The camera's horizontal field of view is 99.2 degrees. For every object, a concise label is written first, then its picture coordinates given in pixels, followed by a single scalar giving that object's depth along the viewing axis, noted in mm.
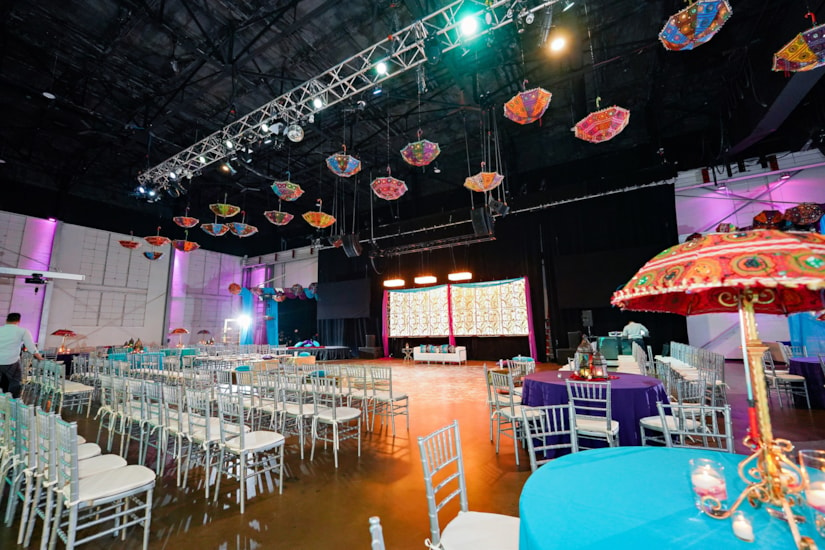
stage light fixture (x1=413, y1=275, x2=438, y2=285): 12961
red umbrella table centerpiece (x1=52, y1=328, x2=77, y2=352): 9852
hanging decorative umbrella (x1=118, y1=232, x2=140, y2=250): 10734
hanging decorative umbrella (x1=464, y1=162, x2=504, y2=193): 7438
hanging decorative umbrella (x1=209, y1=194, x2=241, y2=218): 8344
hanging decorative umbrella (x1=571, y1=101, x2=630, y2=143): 5504
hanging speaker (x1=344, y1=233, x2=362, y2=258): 11703
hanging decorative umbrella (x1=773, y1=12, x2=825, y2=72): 3723
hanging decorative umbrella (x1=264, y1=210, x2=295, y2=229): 8781
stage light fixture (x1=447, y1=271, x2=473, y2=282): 11911
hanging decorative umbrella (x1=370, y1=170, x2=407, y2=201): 7242
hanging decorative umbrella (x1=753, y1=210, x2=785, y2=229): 7547
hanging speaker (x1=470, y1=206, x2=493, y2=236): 9577
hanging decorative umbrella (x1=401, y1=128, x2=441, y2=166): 6281
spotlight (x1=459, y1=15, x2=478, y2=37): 5258
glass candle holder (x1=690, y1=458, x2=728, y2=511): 1177
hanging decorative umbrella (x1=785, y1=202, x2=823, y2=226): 7375
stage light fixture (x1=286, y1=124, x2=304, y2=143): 7328
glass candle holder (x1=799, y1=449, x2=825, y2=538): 1031
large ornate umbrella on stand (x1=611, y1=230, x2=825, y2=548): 1027
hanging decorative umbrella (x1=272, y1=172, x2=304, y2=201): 7801
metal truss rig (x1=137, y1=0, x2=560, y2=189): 5289
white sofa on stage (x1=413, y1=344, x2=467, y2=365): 12336
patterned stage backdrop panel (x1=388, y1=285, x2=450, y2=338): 13727
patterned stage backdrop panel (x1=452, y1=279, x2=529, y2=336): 12070
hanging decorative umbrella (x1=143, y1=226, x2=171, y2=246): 9886
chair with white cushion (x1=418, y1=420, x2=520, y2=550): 1514
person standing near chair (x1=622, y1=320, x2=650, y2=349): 8698
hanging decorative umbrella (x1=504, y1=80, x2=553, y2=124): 5105
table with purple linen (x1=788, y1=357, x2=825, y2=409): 5219
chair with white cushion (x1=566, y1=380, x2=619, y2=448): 3047
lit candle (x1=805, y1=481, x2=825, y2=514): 1035
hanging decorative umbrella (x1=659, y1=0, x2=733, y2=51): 3746
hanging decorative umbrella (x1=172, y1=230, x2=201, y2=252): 10781
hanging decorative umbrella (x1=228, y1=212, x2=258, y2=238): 9578
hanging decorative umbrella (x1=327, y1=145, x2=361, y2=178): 6750
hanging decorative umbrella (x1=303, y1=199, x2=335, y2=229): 8188
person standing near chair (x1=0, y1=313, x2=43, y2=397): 4828
